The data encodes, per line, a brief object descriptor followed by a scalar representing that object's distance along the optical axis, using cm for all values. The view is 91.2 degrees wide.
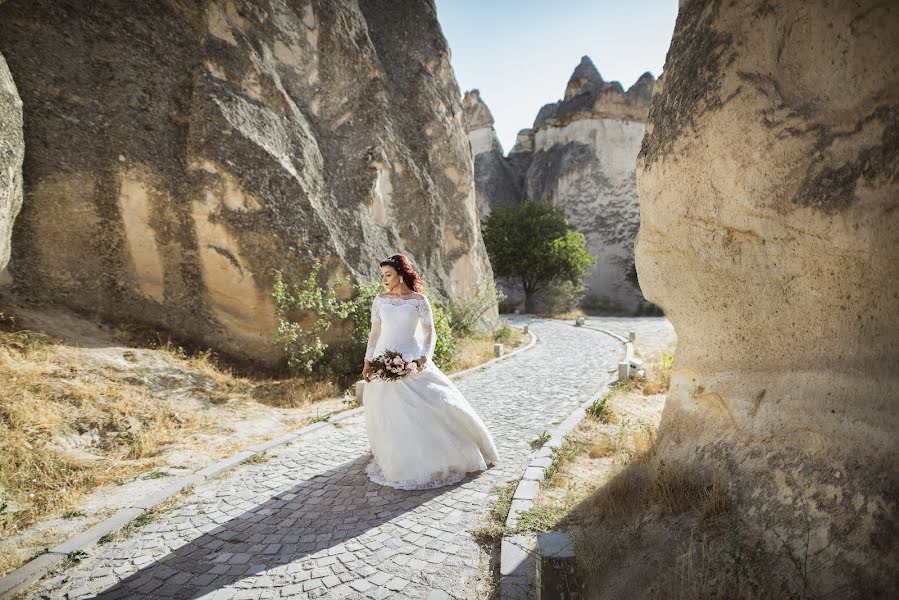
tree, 2766
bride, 445
